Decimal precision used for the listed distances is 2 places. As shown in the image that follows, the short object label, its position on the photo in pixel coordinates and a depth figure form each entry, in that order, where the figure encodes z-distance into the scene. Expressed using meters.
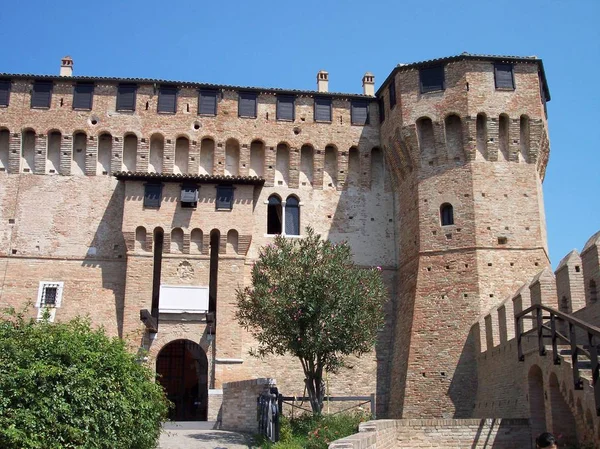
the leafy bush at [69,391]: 12.39
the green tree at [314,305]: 19.83
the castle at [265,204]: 25.61
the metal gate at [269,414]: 18.12
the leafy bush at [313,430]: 16.89
